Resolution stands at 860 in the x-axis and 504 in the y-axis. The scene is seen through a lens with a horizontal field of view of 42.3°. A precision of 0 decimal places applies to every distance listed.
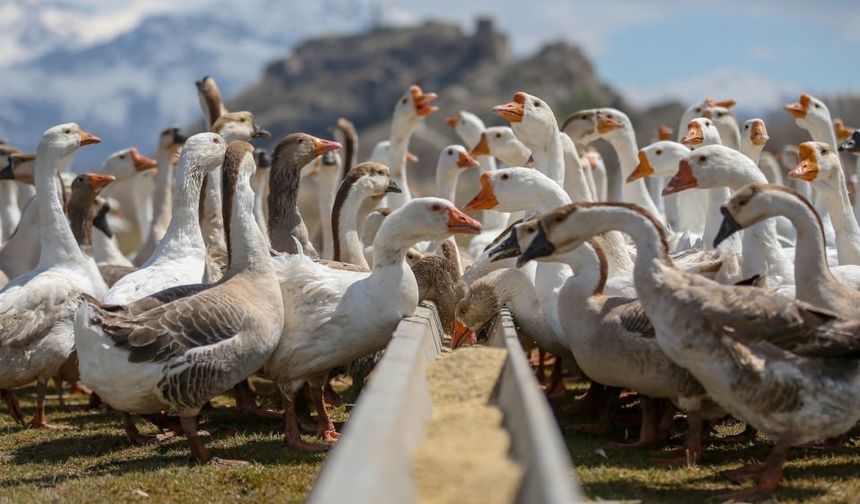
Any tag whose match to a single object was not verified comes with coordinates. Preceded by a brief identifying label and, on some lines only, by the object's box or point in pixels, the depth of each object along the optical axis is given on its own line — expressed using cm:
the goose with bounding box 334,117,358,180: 1714
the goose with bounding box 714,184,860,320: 743
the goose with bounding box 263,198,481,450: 895
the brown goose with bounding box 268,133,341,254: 1104
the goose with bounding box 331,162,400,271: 1151
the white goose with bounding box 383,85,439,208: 1576
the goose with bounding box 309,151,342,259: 1555
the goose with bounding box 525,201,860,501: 674
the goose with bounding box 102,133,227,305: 1046
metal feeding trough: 418
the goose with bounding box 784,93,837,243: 1380
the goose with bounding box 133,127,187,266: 1497
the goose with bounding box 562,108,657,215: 1379
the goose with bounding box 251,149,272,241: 1420
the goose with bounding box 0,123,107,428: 1016
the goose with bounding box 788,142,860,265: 1084
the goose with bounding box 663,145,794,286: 935
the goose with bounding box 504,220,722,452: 777
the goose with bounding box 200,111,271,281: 1132
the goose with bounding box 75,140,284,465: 809
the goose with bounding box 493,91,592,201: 1184
